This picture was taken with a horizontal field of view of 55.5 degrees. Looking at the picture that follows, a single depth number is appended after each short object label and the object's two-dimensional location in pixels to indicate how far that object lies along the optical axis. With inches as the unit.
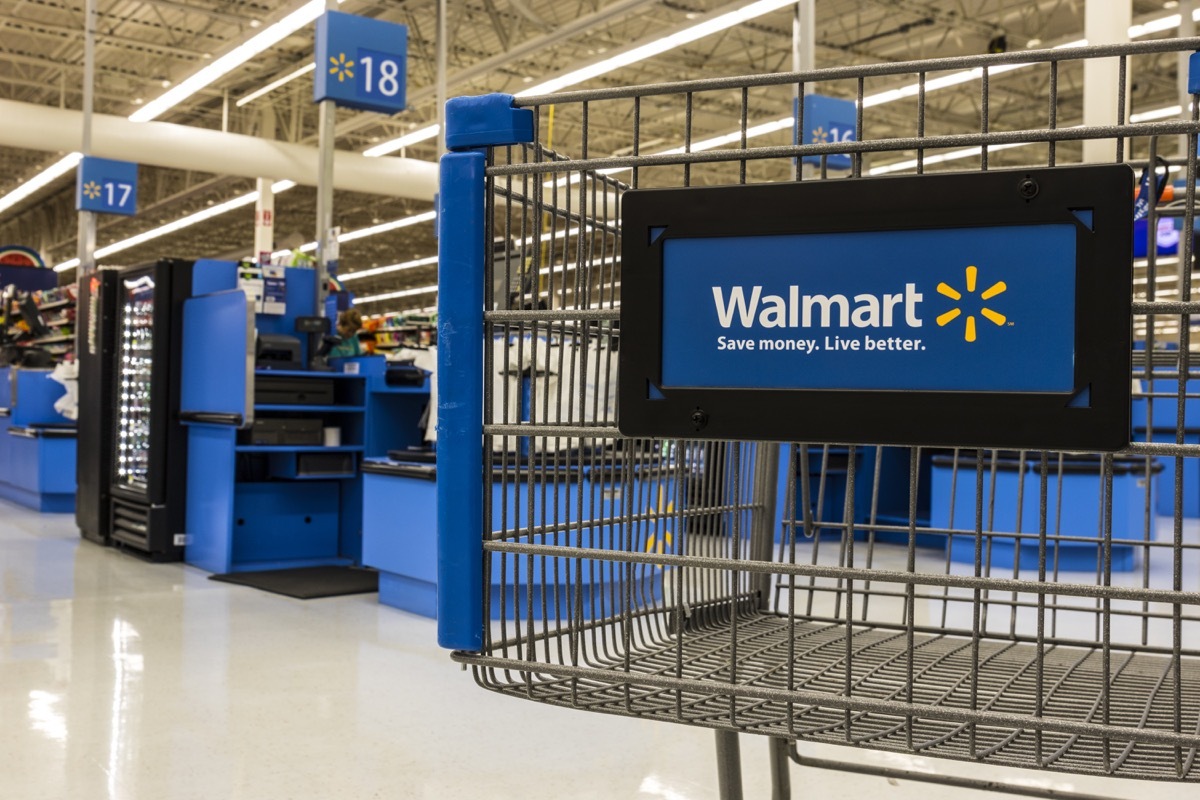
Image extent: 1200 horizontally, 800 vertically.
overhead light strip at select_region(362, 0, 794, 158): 381.7
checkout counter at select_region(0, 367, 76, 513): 336.2
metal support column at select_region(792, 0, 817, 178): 311.0
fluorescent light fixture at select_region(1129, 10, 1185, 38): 392.2
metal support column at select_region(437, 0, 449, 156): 409.4
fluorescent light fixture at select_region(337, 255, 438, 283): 1032.8
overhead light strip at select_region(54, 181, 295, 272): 724.7
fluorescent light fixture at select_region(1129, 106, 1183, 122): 506.9
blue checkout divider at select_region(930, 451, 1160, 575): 234.4
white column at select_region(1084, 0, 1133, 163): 274.1
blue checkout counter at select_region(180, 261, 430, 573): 232.2
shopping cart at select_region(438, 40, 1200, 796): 37.9
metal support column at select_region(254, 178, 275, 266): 641.0
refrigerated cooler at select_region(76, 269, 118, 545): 267.9
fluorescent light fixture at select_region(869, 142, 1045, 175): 535.7
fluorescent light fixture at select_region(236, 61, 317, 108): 582.3
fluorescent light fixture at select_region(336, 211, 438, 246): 791.7
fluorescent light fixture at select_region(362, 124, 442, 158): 571.8
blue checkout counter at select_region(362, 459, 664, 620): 188.9
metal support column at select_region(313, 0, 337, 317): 267.0
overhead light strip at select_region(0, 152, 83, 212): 607.8
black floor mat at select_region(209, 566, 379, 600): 207.9
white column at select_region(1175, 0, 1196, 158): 338.9
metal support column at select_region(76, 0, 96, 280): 413.4
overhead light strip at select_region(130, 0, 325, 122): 384.8
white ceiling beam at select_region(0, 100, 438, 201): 535.8
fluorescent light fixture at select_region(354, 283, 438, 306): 1267.2
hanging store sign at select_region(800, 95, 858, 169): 301.0
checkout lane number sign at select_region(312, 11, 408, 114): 283.9
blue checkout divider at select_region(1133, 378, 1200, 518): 332.2
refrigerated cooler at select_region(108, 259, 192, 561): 243.8
